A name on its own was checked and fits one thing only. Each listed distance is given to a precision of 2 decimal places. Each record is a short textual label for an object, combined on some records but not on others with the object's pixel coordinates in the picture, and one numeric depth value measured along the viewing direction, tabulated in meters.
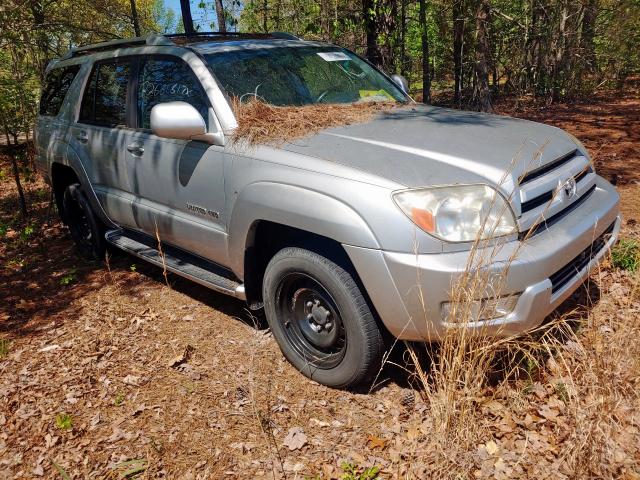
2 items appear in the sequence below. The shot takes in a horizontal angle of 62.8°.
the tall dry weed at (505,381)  2.19
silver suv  2.41
